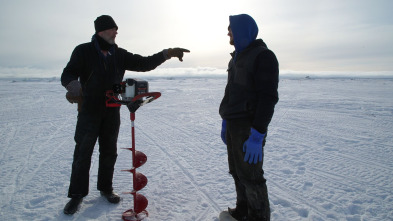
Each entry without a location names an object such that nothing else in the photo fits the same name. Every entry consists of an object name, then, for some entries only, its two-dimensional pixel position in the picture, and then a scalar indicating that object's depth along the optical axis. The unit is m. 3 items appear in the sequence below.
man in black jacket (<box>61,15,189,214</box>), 2.77
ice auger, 2.58
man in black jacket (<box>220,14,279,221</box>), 2.01
